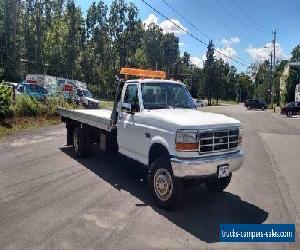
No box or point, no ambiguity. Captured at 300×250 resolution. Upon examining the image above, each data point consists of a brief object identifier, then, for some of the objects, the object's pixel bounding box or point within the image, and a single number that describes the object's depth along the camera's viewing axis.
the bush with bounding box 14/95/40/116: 12.67
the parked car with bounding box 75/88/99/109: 21.90
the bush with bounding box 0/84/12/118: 11.60
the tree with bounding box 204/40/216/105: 62.65
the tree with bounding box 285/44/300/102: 54.12
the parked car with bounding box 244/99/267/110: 41.05
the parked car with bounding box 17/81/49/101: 19.92
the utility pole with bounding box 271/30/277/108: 45.57
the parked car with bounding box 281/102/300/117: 28.51
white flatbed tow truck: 4.49
